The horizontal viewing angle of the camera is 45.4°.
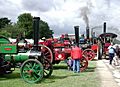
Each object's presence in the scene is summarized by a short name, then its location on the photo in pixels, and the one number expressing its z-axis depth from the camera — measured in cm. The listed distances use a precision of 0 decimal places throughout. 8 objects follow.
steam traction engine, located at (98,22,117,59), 1185
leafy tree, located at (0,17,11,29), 3890
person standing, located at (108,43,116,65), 912
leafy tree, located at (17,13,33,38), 3667
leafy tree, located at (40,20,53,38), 4148
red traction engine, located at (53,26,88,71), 696
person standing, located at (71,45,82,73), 653
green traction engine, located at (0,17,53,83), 484
